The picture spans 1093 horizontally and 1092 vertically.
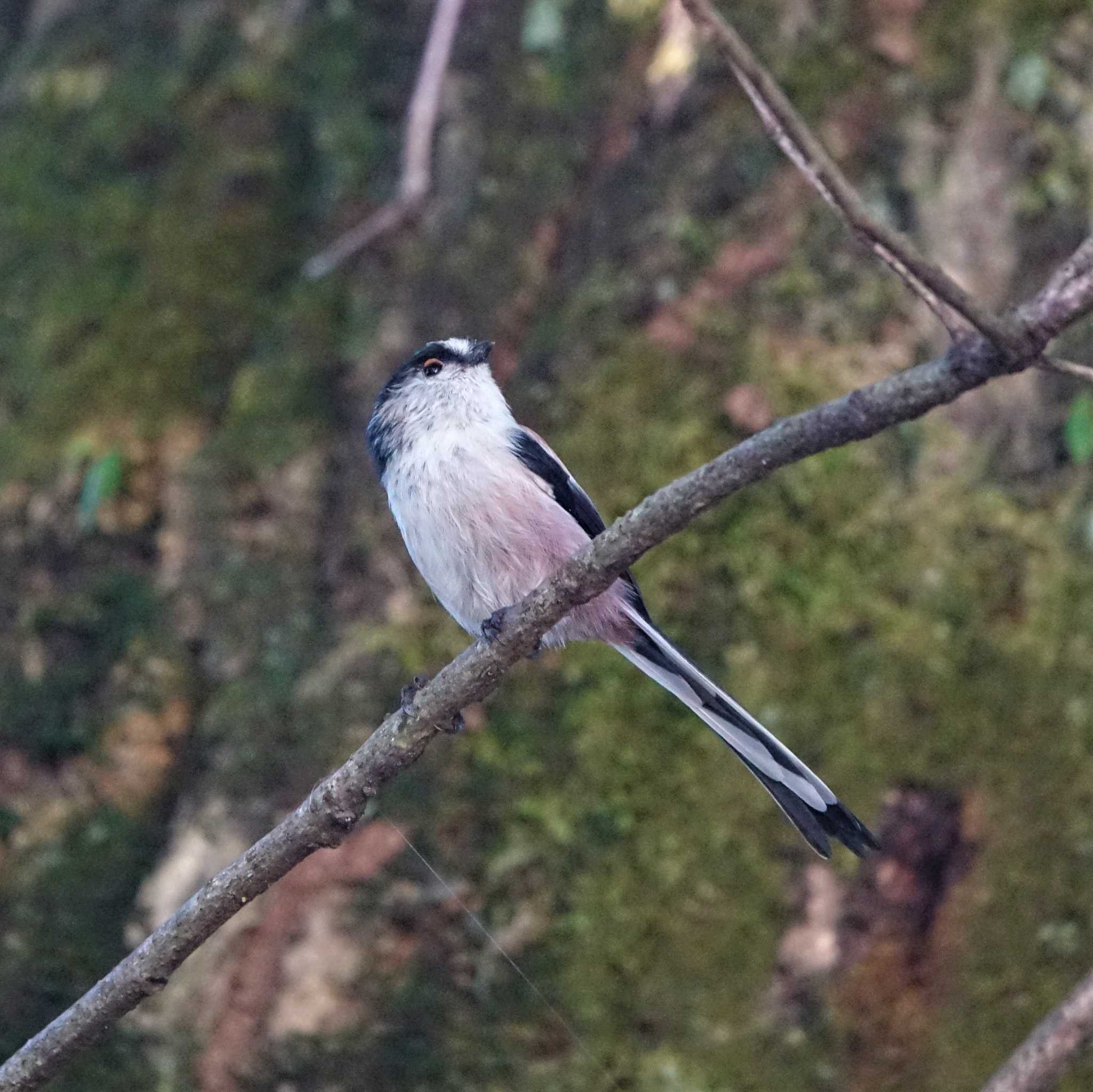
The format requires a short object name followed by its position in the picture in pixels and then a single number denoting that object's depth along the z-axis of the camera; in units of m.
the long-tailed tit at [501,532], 6.76
